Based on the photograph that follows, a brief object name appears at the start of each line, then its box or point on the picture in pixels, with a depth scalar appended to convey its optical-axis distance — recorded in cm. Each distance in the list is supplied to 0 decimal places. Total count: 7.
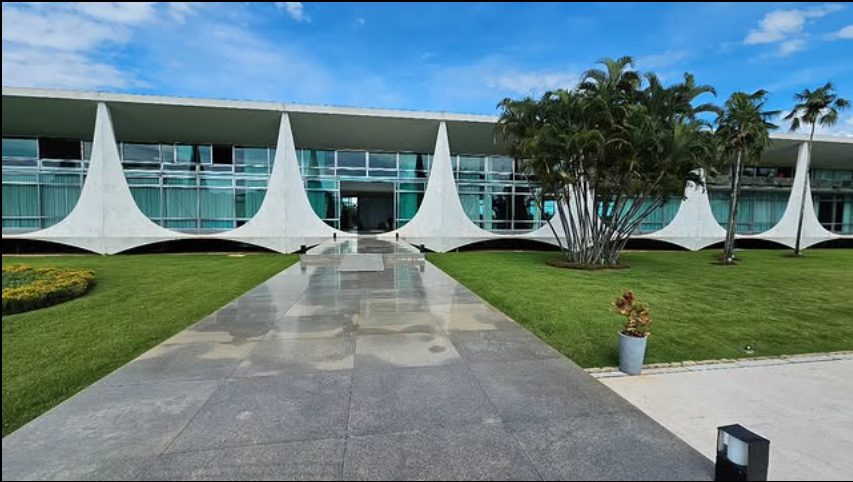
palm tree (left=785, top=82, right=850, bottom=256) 2075
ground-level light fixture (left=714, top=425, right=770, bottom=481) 261
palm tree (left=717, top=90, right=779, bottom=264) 1845
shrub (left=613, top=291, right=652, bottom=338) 493
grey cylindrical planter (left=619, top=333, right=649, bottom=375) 480
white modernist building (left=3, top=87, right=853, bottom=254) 2061
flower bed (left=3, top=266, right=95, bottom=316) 709
